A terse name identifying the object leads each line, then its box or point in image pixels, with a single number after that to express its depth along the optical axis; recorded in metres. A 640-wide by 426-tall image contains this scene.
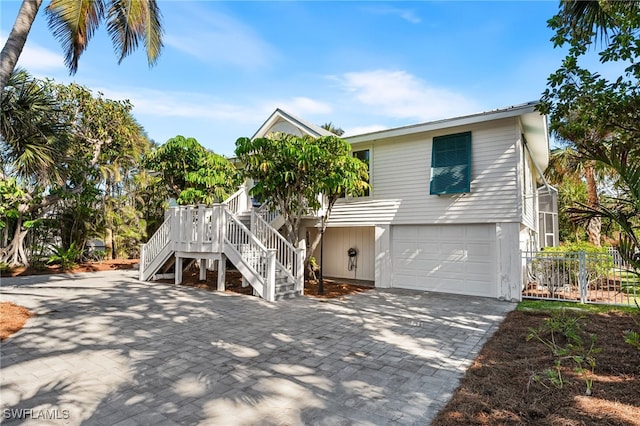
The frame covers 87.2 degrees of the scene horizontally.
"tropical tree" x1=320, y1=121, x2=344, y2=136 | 29.59
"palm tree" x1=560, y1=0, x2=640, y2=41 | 5.75
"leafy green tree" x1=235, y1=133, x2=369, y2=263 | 8.41
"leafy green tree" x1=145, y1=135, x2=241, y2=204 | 10.20
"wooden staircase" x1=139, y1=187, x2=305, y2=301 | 8.57
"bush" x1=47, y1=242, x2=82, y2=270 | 13.66
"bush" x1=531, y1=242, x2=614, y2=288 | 8.45
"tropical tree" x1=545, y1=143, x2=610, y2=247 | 16.50
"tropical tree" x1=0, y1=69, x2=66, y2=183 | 7.00
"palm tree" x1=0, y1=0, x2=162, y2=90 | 6.84
